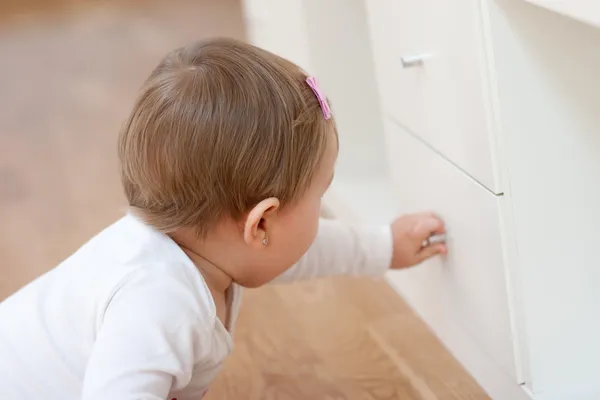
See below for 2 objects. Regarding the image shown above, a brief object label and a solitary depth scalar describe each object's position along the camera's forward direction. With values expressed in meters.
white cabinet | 1.18
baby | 1.16
